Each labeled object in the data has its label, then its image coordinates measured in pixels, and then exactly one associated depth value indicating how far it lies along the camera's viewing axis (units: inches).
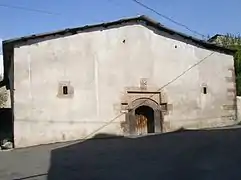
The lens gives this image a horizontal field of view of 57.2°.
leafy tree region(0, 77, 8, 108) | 610.6
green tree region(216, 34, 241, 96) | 554.9
